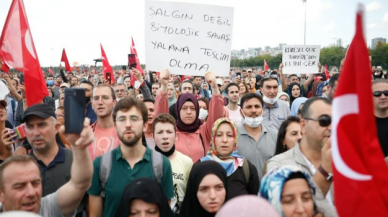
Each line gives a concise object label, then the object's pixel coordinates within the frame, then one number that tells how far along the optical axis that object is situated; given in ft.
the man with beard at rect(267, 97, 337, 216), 8.93
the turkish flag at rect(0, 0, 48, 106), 15.29
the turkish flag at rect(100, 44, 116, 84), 35.21
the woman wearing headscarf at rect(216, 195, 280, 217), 5.70
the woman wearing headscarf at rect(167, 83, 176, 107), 23.99
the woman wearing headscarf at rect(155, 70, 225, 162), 14.27
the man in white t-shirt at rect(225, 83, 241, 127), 19.77
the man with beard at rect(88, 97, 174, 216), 9.34
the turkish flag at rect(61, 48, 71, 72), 48.44
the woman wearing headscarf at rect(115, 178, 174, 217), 8.18
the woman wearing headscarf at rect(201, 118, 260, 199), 10.85
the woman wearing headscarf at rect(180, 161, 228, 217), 9.11
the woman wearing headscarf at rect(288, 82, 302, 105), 27.78
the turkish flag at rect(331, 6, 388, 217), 5.87
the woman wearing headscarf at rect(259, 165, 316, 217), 6.93
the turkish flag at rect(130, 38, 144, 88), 37.30
